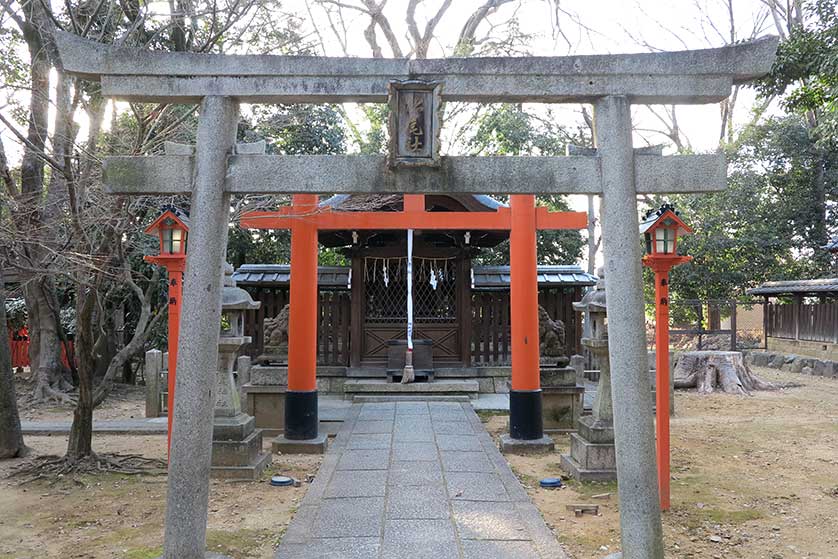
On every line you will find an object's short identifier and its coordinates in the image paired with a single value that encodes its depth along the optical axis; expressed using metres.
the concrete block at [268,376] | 9.98
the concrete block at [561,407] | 9.58
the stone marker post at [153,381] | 10.59
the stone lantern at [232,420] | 6.91
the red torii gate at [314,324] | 8.16
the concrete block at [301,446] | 8.09
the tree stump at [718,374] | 14.27
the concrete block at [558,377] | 9.77
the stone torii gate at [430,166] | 4.17
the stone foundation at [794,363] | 17.28
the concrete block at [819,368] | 17.41
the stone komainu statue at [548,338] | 11.86
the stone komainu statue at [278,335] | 11.82
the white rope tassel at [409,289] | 12.26
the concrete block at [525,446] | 8.09
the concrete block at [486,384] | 12.77
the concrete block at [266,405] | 9.44
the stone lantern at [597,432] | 6.73
